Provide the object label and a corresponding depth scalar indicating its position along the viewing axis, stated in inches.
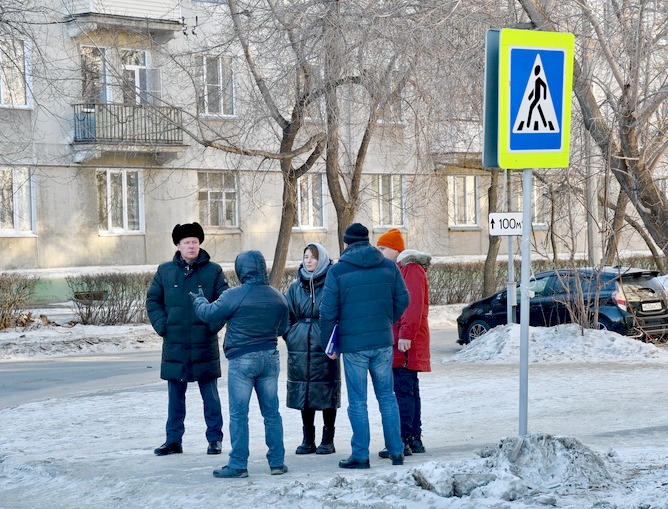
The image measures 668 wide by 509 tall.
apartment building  1047.0
